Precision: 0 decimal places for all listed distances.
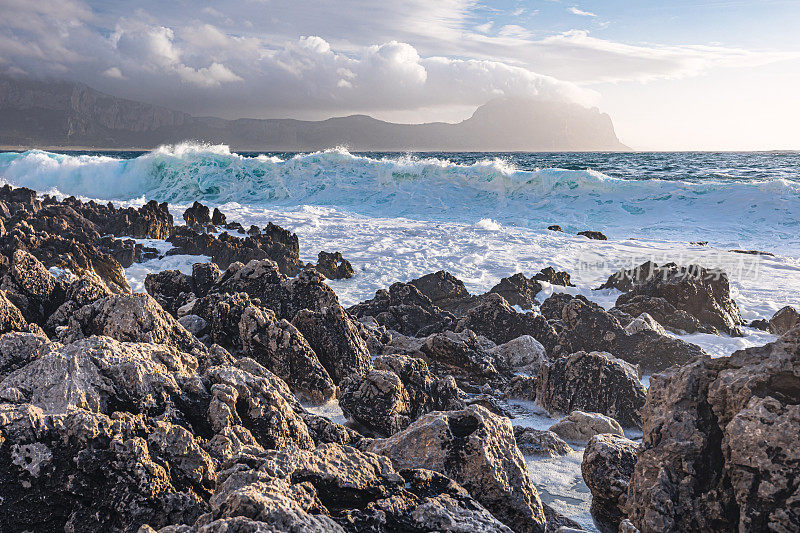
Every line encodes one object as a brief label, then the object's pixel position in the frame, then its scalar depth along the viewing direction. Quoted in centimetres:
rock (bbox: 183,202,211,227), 1697
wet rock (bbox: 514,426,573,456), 359
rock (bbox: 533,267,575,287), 1060
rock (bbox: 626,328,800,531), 178
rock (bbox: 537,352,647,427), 442
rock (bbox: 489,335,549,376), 581
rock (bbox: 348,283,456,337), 730
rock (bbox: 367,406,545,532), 233
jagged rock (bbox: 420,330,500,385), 540
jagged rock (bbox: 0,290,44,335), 411
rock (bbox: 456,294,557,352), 682
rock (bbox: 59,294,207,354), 378
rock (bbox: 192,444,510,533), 161
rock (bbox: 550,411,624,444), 389
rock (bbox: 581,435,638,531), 257
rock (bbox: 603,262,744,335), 802
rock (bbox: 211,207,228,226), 1717
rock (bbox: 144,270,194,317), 705
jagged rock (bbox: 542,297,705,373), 602
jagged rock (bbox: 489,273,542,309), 916
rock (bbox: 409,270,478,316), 911
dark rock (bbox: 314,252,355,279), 1161
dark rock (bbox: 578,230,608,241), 1664
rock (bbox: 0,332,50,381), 304
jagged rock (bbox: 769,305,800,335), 795
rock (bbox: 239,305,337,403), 432
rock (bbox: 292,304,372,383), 477
